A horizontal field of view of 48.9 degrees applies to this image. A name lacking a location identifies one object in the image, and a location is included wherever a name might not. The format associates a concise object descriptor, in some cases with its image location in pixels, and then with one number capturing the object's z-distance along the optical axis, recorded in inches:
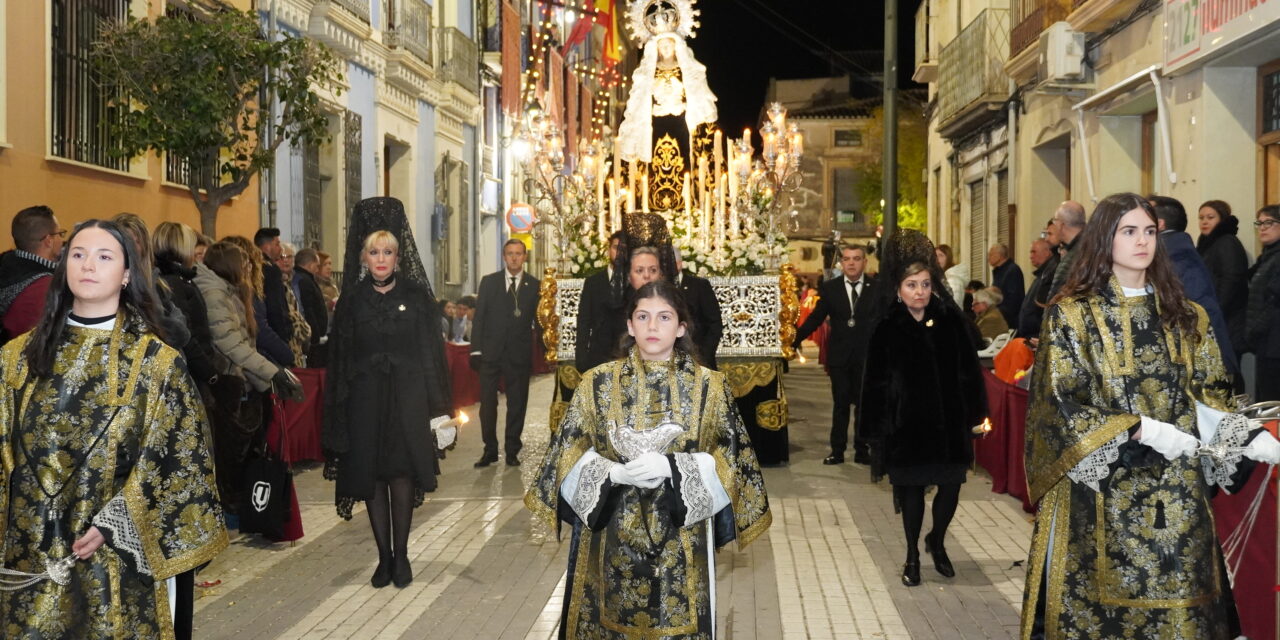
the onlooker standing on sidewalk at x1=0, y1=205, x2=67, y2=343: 258.0
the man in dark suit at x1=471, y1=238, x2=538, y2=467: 474.9
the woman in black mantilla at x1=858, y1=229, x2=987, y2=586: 286.4
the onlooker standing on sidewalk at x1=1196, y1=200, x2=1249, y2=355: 370.3
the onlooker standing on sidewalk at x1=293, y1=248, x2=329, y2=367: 486.6
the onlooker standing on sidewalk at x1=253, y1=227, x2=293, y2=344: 407.2
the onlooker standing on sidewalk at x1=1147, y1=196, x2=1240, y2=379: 304.8
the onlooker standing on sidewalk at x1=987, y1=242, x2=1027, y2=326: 551.2
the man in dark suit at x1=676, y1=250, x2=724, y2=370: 401.7
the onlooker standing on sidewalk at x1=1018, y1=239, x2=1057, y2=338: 361.7
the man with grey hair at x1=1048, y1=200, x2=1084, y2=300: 342.3
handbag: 309.4
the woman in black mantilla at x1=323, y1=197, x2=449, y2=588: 284.4
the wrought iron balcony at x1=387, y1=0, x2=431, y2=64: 882.1
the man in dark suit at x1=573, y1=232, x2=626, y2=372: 372.2
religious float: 451.8
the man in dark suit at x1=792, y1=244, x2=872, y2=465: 467.5
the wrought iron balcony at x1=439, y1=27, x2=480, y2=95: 1018.7
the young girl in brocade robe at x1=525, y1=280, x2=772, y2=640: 181.3
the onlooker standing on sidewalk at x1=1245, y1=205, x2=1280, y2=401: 342.3
